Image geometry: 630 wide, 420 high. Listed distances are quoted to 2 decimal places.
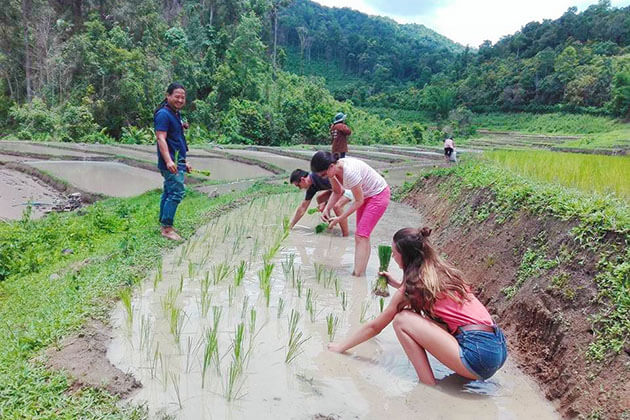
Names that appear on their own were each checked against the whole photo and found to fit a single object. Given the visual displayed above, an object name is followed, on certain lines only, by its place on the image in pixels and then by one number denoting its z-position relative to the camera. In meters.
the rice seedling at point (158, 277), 3.95
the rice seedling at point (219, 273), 4.17
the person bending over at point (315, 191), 5.27
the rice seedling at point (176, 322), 3.05
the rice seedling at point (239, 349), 2.64
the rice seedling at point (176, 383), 2.38
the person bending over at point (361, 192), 4.39
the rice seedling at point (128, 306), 3.20
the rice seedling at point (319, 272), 4.46
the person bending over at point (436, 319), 2.71
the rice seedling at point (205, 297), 3.52
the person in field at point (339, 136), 8.06
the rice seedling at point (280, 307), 3.63
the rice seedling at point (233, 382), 2.46
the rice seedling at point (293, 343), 2.96
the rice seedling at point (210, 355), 2.59
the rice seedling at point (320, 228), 6.48
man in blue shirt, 5.25
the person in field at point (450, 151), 13.09
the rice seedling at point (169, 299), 3.44
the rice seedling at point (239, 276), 4.11
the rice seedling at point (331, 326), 3.31
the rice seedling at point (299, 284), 4.04
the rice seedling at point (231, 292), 3.75
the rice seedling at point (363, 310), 3.72
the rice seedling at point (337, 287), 4.20
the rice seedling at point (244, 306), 3.53
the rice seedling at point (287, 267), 4.57
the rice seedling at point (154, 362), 2.64
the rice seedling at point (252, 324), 3.17
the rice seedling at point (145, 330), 2.97
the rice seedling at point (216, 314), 3.12
